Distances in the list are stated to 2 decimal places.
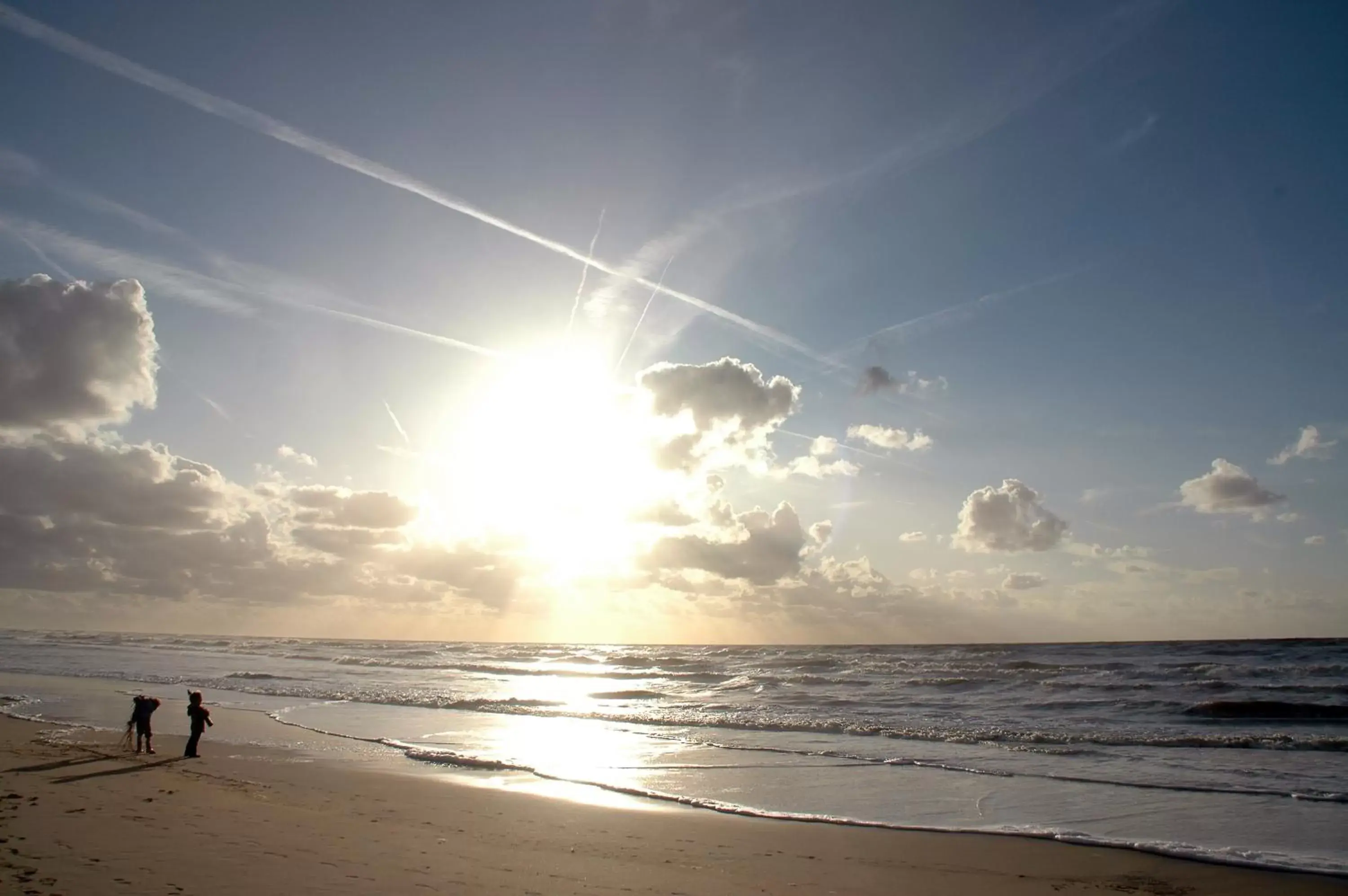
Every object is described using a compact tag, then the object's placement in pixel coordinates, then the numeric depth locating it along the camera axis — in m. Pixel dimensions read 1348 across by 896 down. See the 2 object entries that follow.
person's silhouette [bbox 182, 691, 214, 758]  19.88
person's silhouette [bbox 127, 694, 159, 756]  20.00
